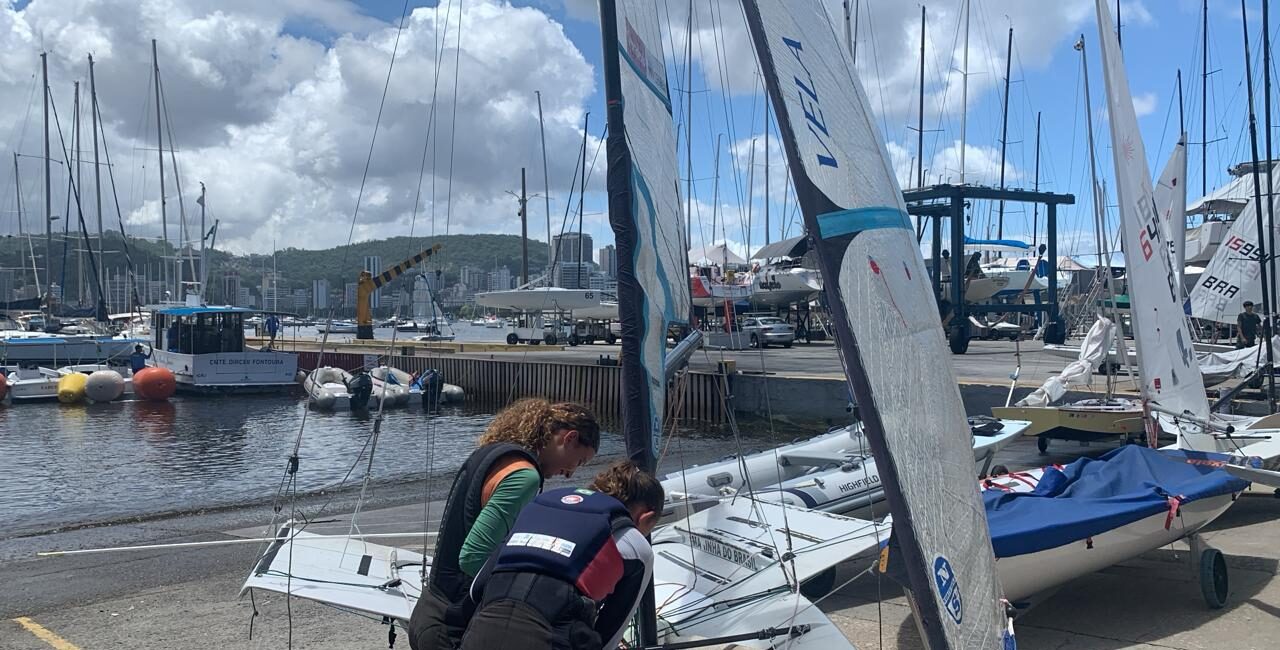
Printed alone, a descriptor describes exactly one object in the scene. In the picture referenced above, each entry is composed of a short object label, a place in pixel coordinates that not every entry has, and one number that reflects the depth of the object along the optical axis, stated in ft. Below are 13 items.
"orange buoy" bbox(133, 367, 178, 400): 100.32
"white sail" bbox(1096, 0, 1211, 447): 29.30
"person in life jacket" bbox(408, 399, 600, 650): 10.09
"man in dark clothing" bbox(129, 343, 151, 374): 108.88
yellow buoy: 99.30
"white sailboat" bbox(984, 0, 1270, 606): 18.85
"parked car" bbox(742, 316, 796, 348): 123.34
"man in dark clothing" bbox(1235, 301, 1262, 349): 61.98
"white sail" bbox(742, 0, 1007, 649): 8.89
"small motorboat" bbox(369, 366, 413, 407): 94.99
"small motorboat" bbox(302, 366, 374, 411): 94.27
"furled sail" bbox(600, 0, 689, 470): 14.17
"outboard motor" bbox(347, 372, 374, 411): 95.61
